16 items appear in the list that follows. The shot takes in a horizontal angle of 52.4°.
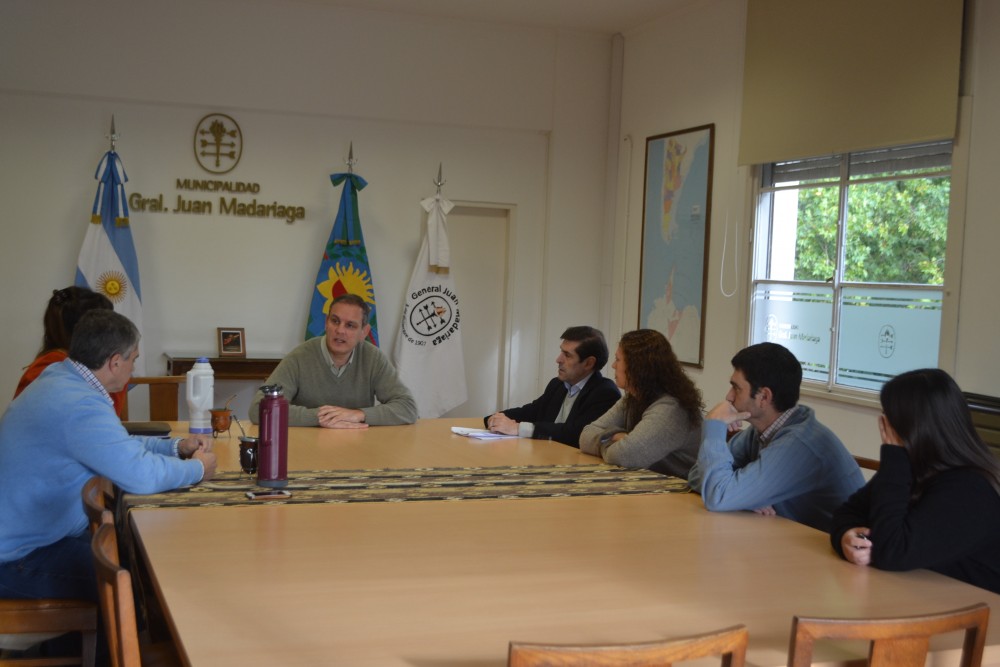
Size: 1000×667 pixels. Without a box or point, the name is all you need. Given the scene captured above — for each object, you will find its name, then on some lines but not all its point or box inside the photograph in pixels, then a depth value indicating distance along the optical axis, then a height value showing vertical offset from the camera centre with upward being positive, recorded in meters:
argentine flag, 6.33 +0.04
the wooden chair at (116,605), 1.57 -0.55
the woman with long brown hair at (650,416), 3.32 -0.47
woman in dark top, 2.14 -0.44
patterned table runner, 2.70 -0.63
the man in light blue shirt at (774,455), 2.69 -0.47
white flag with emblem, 7.08 -0.45
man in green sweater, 4.11 -0.46
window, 4.94 +0.12
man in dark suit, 3.93 -0.49
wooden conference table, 1.70 -0.62
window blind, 4.74 +1.07
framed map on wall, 6.55 +0.26
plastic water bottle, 3.46 -0.47
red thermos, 2.76 -0.48
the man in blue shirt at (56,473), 2.45 -0.54
